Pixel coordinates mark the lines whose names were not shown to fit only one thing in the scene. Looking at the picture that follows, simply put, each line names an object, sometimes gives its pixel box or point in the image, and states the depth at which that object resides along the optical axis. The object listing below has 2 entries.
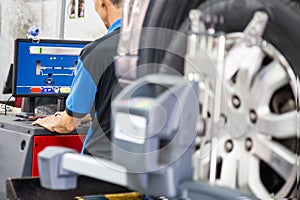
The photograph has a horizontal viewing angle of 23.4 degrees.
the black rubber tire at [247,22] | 1.65
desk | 4.66
